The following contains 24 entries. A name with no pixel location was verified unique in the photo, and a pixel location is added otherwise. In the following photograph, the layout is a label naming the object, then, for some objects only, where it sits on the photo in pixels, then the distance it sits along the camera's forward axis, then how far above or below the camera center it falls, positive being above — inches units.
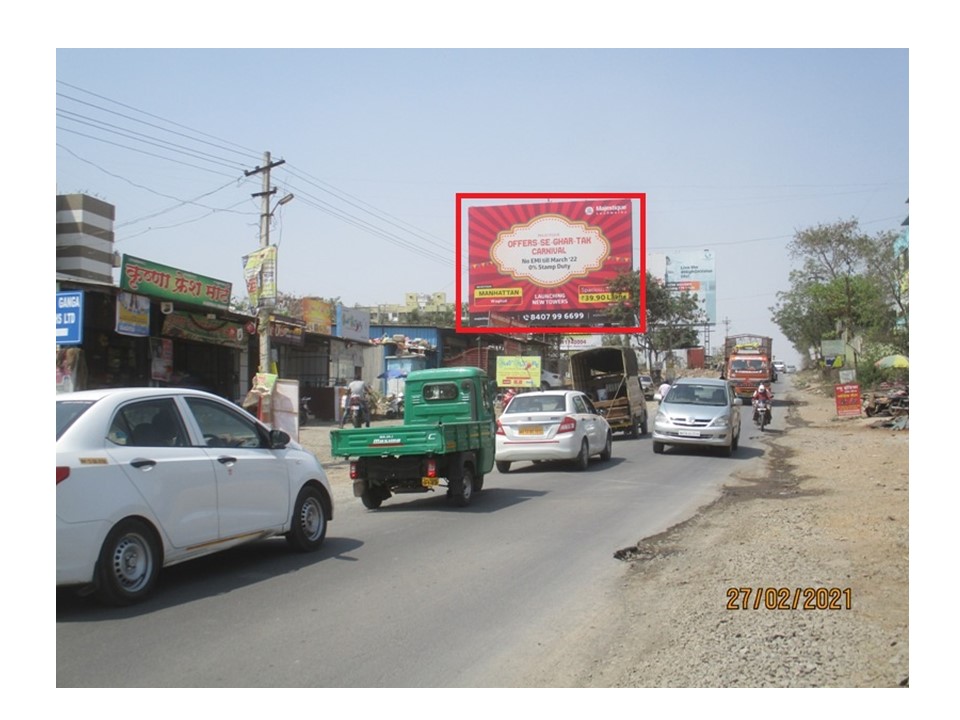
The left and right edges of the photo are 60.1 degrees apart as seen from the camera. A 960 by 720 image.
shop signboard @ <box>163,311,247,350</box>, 834.8 +31.0
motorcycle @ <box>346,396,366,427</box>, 961.5 -58.1
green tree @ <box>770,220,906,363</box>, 1631.4 +202.2
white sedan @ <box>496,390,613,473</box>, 625.3 -53.3
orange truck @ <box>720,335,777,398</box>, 1695.4 -15.9
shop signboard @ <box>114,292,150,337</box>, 725.3 +38.5
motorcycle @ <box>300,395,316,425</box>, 1130.0 -70.4
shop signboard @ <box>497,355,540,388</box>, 1234.0 -17.9
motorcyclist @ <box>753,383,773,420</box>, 1080.2 -42.7
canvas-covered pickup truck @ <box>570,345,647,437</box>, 973.8 -29.7
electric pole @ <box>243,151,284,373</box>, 780.6 +49.8
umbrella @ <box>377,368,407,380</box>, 1404.8 -25.3
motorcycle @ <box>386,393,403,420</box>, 1277.1 -72.5
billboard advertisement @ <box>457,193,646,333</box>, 1408.7 +183.3
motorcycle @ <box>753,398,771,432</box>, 1070.4 -66.9
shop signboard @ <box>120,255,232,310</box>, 735.7 +71.7
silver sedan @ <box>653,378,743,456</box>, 723.4 -49.1
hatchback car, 227.6 -39.5
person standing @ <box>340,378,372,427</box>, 971.9 -42.1
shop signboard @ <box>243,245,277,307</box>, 778.2 +77.4
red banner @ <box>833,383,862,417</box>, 1225.4 -53.8
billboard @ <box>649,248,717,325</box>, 2655.0 +261.8
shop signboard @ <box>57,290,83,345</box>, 586.2 +29.0
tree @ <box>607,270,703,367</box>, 1679.4 +99.6
